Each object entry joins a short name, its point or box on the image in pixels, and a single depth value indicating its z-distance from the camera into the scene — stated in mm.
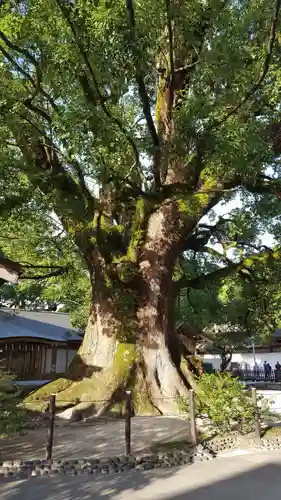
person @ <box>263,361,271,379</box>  28347
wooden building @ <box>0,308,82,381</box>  21594
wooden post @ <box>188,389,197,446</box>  6583
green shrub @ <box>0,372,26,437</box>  5611
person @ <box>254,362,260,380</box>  29253
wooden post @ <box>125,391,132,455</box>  6073
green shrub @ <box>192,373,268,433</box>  6973
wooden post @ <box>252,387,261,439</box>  7098
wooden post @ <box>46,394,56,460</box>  5852
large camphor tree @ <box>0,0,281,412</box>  6066
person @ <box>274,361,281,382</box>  25905
